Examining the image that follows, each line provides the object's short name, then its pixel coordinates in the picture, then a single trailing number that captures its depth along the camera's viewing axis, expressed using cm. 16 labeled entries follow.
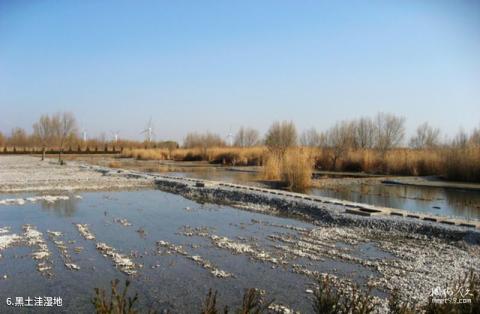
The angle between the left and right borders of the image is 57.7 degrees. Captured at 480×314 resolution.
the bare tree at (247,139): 5447
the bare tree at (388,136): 3136
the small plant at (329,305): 287
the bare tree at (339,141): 2938
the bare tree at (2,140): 6552
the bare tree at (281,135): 3122
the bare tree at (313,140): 3356
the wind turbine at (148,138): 6606
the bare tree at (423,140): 3616
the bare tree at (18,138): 6379
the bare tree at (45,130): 4197
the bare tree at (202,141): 5246
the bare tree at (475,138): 2205
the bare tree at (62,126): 4266
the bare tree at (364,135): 3309
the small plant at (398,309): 282
